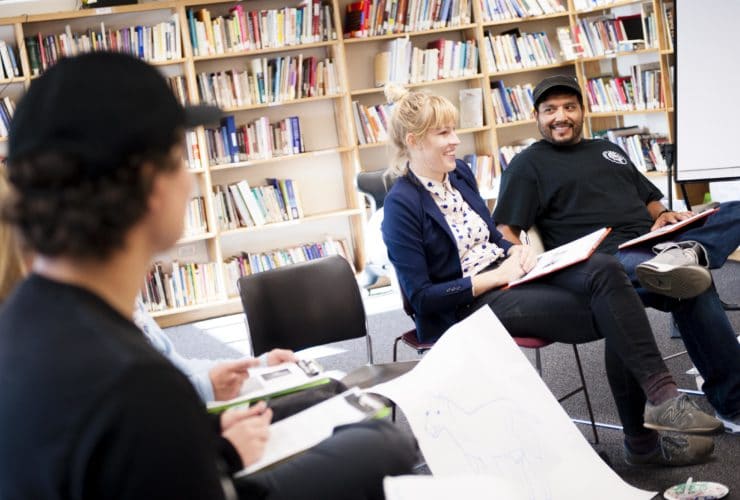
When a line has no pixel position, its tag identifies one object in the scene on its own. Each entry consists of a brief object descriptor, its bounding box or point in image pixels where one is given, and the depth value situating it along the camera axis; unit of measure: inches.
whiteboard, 148.5
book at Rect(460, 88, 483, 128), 267.9
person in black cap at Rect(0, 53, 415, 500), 34.8
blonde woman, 100.9
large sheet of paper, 83.3
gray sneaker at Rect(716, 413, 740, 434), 110.5
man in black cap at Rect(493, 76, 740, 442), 121.0
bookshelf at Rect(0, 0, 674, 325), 245.1
